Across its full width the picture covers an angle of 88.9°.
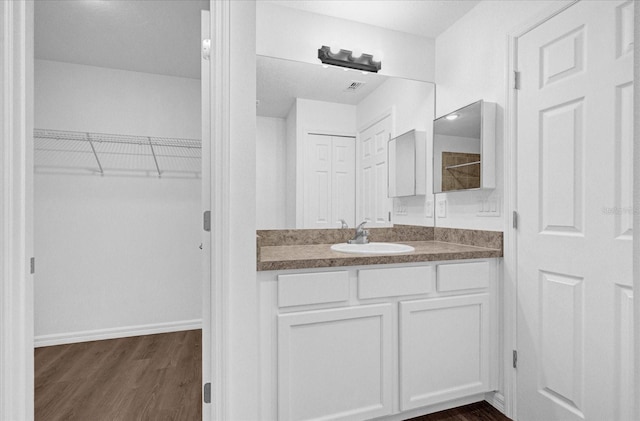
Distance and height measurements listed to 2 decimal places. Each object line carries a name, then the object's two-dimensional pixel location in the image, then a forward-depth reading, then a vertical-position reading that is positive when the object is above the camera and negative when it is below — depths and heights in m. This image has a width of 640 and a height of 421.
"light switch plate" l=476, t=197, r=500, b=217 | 1.82 +0.02
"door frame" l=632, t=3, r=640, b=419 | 0.28 +0.00
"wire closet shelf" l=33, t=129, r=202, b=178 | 2.71 +0.49
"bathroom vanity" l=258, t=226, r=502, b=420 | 1.38 -0.56
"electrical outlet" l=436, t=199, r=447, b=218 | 2.19 +0.02
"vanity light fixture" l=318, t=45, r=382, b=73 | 2.05 +0.97
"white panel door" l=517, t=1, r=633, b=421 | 1.25 -0.02
